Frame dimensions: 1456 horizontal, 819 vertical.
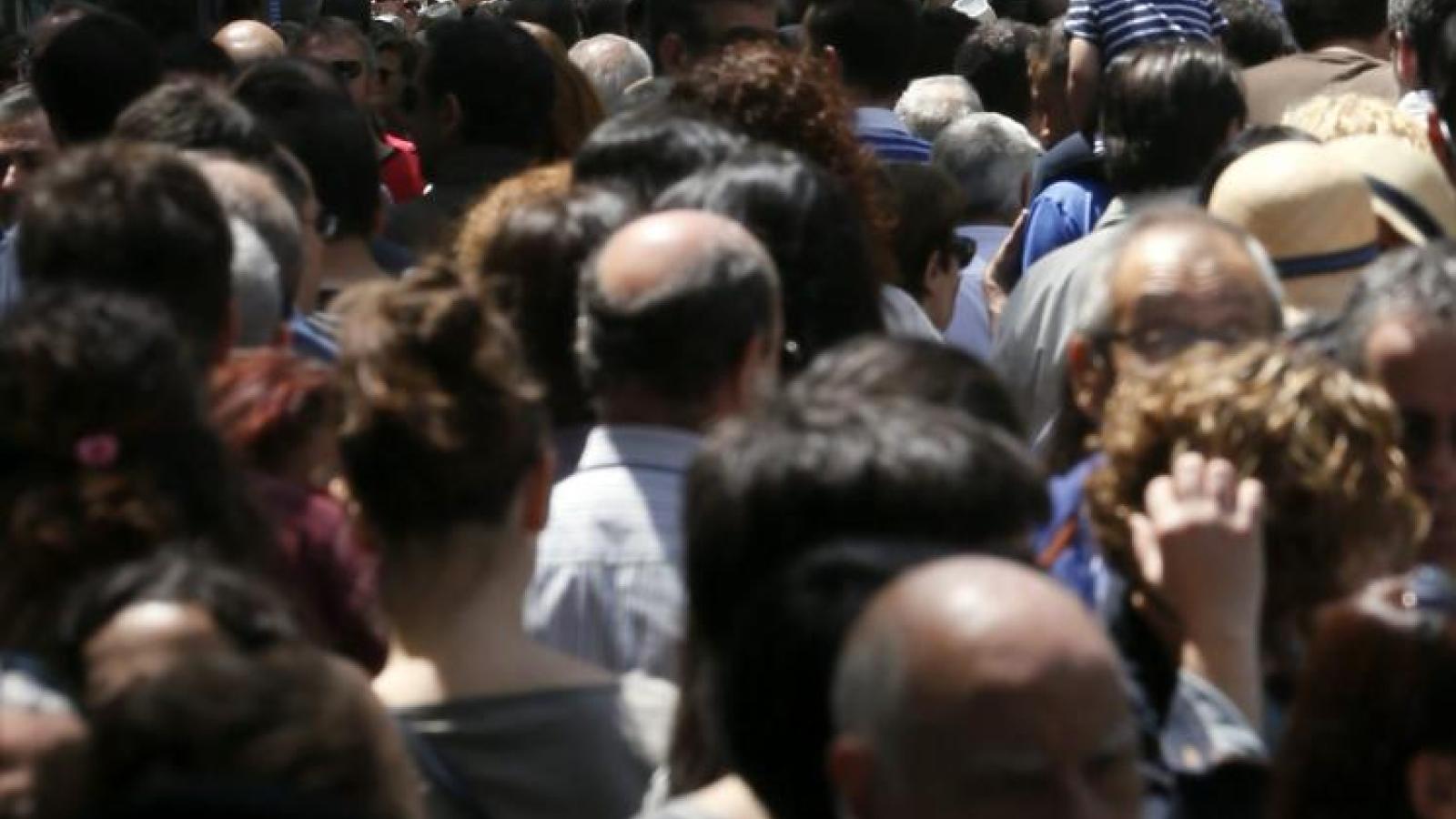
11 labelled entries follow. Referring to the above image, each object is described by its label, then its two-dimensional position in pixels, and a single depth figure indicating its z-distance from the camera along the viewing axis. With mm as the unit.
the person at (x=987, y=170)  16797
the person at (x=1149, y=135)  13078
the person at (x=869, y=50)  16328
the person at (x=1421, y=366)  8773
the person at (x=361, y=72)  18469
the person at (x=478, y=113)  14867
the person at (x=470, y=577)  7660
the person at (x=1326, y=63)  16484
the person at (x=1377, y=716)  6137
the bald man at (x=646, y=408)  8914
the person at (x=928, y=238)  14078
